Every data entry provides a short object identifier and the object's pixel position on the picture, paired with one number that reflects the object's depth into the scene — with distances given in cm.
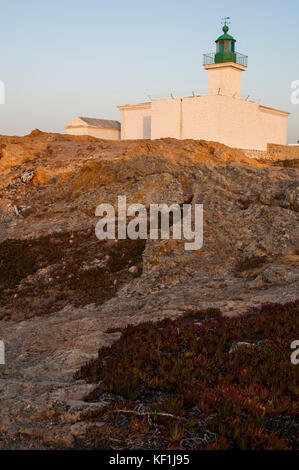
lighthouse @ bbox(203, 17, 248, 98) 5019
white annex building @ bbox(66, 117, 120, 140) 6162
